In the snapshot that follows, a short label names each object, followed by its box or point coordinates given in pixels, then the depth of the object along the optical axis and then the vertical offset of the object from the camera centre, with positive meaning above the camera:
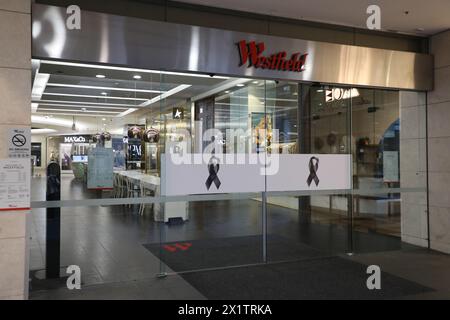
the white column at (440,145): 6.79 +0.31
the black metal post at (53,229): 5.09 -0.85
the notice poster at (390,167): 7.23 -0.07
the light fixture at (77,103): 5.08 +0.78
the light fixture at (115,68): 5.02 +1.25
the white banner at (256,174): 5.60 -0.16
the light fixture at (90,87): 5.13 +1.01
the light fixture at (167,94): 5.55 +0.97
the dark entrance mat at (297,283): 4.68 -1.54
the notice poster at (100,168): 5.31 -0.07
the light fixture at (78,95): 5.14 +0.89
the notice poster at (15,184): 4.27 -0.23
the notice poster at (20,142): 4.30 +0.22
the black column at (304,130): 6.59 +0.56
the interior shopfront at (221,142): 5.17 +0.31
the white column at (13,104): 4.26 +0.63
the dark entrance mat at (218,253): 5.91 -1.40
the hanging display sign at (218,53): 4.78 +1.54
